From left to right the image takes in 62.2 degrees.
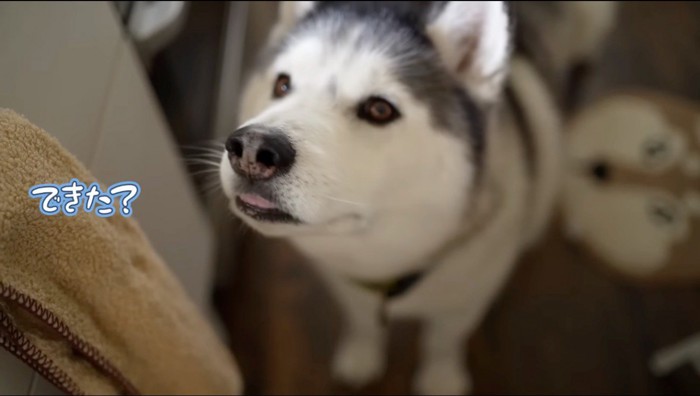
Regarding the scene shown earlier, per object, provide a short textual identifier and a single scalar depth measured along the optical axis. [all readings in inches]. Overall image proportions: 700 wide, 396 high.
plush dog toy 59.4
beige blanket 20.6
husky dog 28.8
